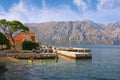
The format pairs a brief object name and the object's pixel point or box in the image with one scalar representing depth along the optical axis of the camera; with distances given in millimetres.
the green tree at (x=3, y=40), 34753
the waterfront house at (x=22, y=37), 46174
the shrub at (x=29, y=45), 39529
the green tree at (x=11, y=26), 39605
